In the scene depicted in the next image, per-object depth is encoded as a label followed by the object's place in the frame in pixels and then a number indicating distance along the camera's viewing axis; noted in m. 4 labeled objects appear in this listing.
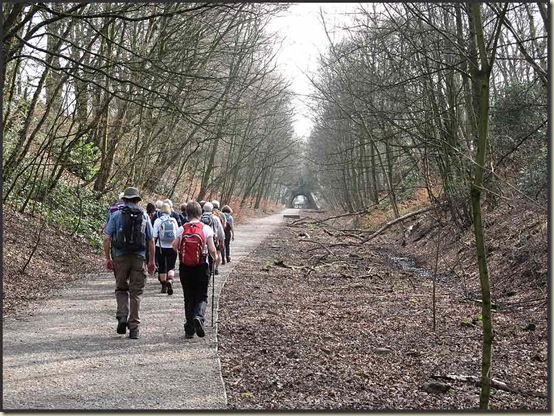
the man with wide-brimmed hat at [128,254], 8.09
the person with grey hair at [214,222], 12.88
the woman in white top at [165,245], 11.93
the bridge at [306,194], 108.06
